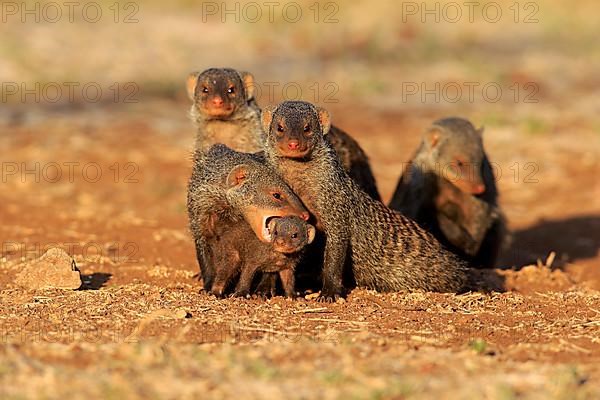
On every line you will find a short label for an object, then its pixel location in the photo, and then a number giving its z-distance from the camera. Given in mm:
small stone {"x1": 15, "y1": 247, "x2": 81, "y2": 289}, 11523
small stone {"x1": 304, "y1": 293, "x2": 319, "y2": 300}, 11430
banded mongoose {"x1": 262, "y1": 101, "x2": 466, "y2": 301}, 11375
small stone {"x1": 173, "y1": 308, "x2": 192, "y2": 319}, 9742
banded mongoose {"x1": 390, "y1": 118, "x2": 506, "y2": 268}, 15195
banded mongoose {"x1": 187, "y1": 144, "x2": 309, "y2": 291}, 11039
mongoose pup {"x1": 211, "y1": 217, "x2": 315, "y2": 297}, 10687
